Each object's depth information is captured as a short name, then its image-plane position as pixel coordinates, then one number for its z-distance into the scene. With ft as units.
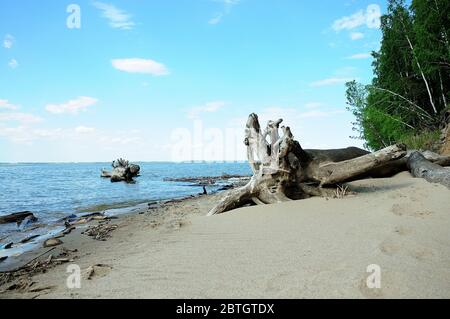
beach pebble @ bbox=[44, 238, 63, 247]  23.16
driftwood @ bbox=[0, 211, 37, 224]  38.24
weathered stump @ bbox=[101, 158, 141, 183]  122.31
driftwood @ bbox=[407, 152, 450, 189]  27.06
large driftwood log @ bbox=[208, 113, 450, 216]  24.24
